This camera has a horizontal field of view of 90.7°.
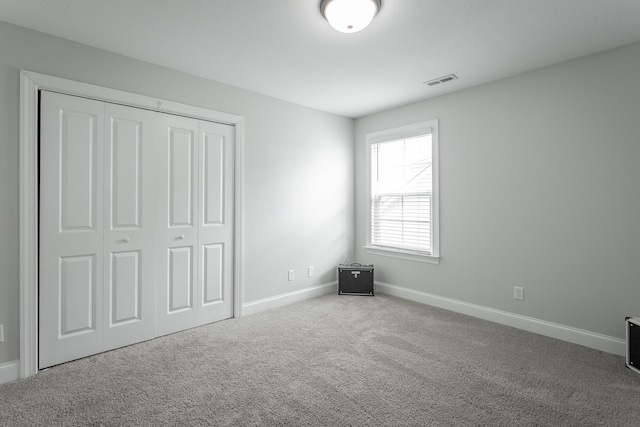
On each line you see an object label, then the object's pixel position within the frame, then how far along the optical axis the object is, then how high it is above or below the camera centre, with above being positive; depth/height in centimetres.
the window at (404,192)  397 +32
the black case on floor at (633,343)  233 -96
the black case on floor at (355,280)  436 -89
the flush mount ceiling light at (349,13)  200 +133
